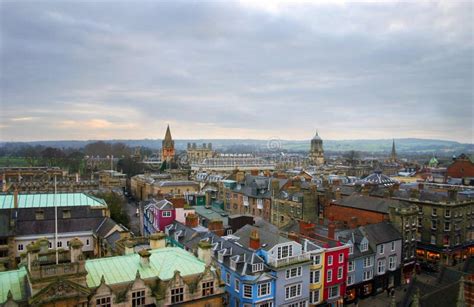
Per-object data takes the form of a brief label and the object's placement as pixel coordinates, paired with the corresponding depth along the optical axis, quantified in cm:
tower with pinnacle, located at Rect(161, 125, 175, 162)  17988
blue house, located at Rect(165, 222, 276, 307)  3198
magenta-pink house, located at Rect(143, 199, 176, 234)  4931
